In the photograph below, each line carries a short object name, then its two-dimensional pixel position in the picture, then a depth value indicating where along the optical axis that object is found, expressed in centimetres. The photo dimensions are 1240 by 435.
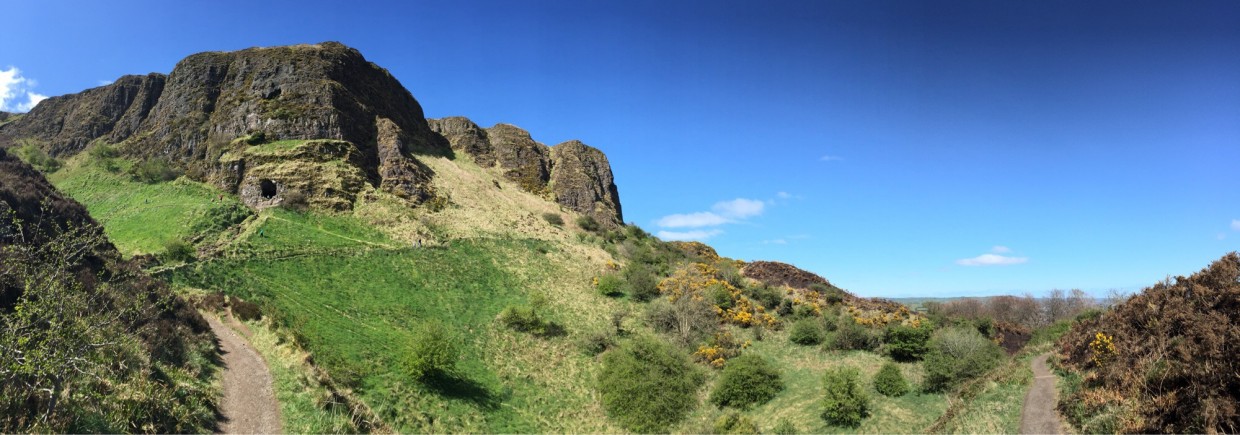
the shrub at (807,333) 3738
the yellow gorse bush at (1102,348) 1425
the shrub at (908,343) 3278
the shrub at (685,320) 3781
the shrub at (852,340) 3544
